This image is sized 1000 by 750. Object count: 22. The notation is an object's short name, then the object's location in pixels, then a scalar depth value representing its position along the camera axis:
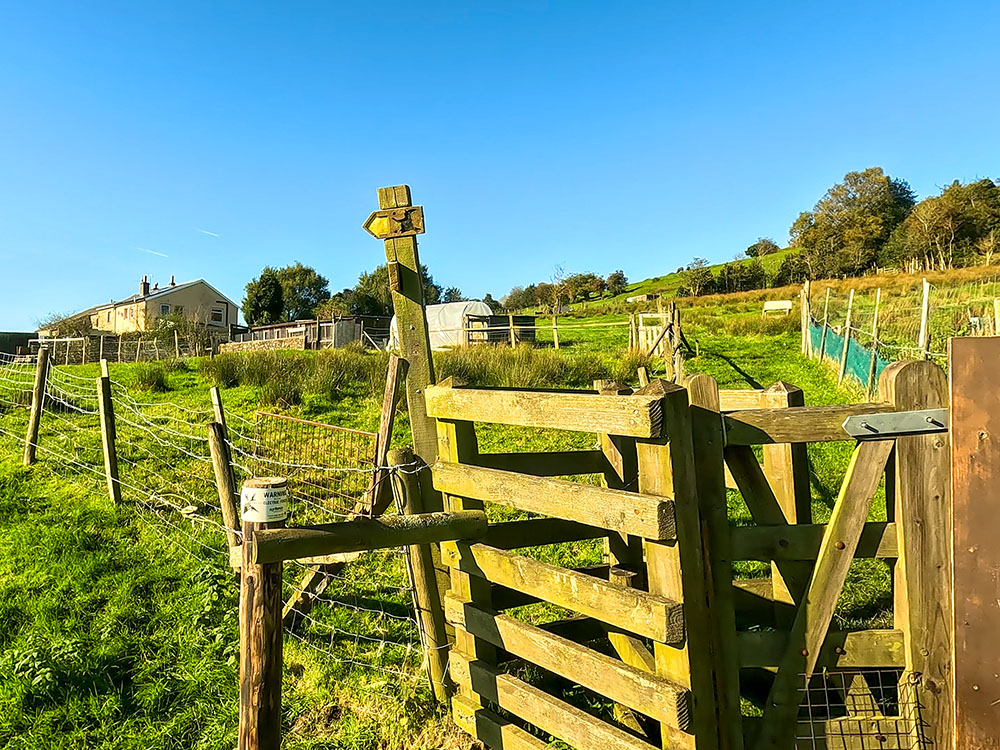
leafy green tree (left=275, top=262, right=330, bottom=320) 68.75
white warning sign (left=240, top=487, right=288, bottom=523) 2.72
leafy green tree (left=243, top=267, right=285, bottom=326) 63.41
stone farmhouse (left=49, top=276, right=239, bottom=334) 53.22
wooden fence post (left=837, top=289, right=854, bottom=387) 13.55
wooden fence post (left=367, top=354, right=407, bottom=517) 4.53
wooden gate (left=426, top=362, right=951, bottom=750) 2.43
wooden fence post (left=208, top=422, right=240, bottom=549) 5.05
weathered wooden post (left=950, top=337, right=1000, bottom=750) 2.25
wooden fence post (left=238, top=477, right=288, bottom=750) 2.66
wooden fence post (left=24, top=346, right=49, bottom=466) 9.96
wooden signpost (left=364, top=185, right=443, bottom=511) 3.96
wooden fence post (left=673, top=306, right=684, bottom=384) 13.17
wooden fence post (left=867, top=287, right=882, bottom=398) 10.37
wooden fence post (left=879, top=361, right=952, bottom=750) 2.40
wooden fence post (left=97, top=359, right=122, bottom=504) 8.02
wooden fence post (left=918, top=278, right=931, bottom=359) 10.27
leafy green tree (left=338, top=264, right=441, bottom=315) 64.19
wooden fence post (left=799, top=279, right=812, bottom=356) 21.17
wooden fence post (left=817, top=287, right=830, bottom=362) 17.43
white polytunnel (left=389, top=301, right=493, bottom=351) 35.04
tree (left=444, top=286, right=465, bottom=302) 78.05
